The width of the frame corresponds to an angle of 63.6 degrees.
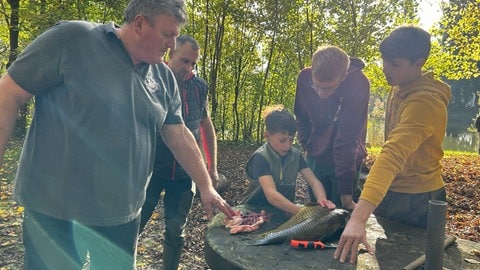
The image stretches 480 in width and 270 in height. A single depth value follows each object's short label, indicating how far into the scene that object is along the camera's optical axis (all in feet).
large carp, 7.64
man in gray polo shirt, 5.93
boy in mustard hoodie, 6.57
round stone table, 6.82
